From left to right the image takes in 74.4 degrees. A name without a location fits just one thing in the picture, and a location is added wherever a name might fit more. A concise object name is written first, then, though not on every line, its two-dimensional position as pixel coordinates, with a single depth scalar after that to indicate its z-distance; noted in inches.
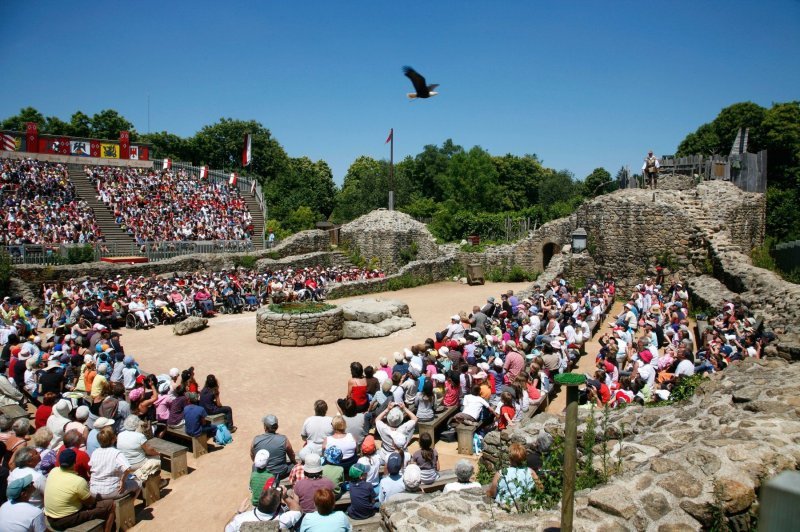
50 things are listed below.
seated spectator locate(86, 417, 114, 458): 261.2
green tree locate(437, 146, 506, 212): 2076.8
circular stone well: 597.9
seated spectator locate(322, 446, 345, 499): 238.5
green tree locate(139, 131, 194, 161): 2263.8
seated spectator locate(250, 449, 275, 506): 237.5
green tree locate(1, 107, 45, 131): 2084.2
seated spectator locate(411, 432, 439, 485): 241.6
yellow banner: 1478.8
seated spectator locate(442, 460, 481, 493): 215.2
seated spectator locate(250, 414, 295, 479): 259.1
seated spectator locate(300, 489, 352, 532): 183.3
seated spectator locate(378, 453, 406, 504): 230.7
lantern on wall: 815.1
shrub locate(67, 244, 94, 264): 824.9
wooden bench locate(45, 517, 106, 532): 217.9
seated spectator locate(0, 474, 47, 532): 199.2
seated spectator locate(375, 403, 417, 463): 259.6
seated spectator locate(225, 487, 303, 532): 202.8
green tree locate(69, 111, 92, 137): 2171.0
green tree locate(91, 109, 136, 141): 2240.4
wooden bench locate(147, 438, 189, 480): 293.7
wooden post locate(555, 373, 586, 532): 130.5
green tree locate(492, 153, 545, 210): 2605.8
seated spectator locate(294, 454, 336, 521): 214.5
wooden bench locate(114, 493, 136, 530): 238.2
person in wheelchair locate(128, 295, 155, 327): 669.3
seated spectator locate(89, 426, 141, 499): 234.7
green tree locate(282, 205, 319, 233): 1593.3
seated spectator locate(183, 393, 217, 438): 321.7
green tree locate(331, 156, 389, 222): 1999.3
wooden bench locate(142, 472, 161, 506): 265.7
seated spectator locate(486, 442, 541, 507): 188.5
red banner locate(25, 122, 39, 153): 1362.0
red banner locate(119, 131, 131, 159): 1483.8
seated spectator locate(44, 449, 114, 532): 216.8
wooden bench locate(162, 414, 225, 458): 322.7
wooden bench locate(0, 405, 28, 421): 323.6
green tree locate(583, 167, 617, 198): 2196.1
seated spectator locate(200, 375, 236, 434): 354.6
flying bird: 418.0
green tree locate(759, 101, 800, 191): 1416.1
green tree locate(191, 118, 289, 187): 2390.5
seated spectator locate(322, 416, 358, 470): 258.8
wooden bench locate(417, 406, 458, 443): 317.4
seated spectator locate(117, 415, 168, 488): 262.2
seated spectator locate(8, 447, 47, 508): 218.7
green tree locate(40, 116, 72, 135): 2130.9
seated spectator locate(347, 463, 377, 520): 225.6
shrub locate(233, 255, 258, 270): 968.8
